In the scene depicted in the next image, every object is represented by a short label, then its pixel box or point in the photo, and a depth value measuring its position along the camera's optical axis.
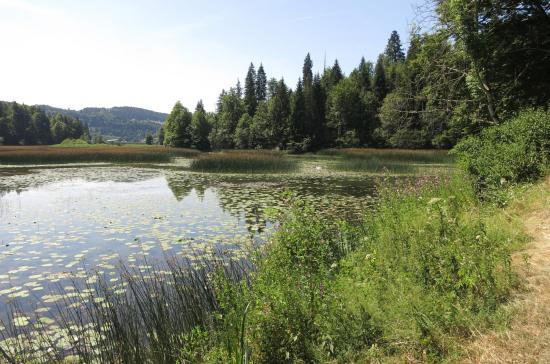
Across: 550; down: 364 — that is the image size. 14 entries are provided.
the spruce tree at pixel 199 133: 74.19
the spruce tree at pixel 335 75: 84.31
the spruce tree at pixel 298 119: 63.12
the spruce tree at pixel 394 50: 98.88
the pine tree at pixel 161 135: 100.51
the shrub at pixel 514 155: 8.45
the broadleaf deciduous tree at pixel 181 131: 75.88
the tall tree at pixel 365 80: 73.81
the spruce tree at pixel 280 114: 64.94
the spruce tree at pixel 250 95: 84.15
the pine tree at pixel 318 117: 67.12
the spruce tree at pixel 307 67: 96.53
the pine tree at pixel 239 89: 108.62
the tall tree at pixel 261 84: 98.86
